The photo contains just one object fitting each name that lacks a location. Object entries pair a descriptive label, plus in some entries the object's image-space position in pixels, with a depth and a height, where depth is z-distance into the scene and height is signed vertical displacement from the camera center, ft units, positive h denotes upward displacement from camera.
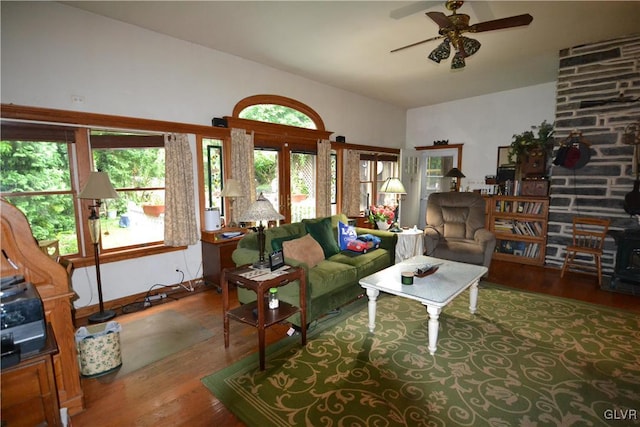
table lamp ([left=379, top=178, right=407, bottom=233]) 15.43 -0.16
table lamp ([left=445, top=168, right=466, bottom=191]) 20.33 +0.65
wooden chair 13.28 -2.91
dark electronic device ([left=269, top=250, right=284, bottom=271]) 8.46 -2.13
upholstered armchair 13.33 -2.25
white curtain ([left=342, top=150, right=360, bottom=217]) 19.13 -0.05
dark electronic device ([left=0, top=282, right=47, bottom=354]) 4.41 -1.97
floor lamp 9.19 -0.63
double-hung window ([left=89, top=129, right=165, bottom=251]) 10.89 +0.03
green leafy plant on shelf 16.79 +2.36
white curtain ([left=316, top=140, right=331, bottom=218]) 17.37 +0.26
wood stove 12.21 -3.26
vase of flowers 15.07 -1.64
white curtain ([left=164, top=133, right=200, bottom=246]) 11.80 -0.23
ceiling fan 8.16 +4.34
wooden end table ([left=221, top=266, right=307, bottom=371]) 7.42 -3.13
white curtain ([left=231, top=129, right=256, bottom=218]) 13.53 +0.90
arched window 14.22 +3.77
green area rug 6.15 -4.59
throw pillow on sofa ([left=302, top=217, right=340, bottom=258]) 12.04 -1.99
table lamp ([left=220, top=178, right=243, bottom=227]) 12.33 -0.16
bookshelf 16.33 -2.47
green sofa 9.25 -2.93
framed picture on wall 19.08 +1.65
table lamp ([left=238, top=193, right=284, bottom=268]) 8.36 -0.80
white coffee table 8.12 -3.03
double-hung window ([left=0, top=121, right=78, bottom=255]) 9.09 +0.30
